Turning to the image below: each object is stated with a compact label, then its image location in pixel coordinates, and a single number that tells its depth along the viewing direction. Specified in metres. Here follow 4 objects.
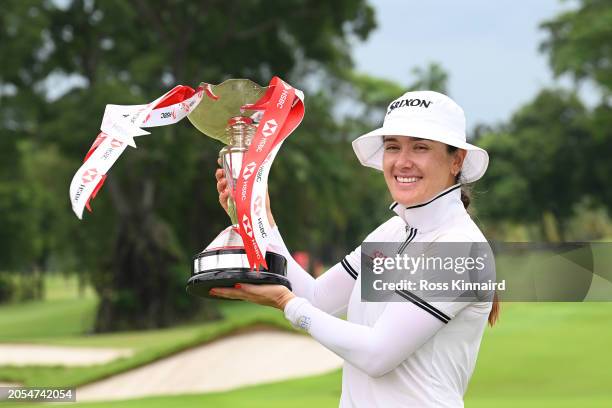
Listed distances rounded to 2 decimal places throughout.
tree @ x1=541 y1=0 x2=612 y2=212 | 29.50
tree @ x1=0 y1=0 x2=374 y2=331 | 23.39
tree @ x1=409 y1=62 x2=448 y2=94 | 63.81
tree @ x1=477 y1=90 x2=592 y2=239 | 53.62
